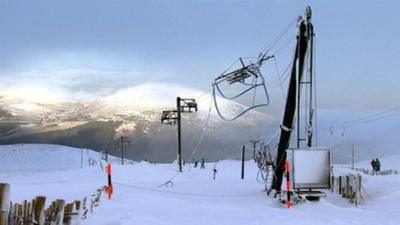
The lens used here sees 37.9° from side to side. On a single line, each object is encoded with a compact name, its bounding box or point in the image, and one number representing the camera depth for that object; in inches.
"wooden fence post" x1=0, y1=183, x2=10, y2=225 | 374.0
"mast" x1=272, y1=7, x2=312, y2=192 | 984.9
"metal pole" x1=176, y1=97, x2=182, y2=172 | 2235.5
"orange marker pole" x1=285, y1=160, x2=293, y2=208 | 839.1
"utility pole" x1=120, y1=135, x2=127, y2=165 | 3679.6
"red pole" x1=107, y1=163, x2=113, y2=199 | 813.6
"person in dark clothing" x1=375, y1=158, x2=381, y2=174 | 2047.4
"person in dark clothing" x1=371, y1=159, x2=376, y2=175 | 2048.5
